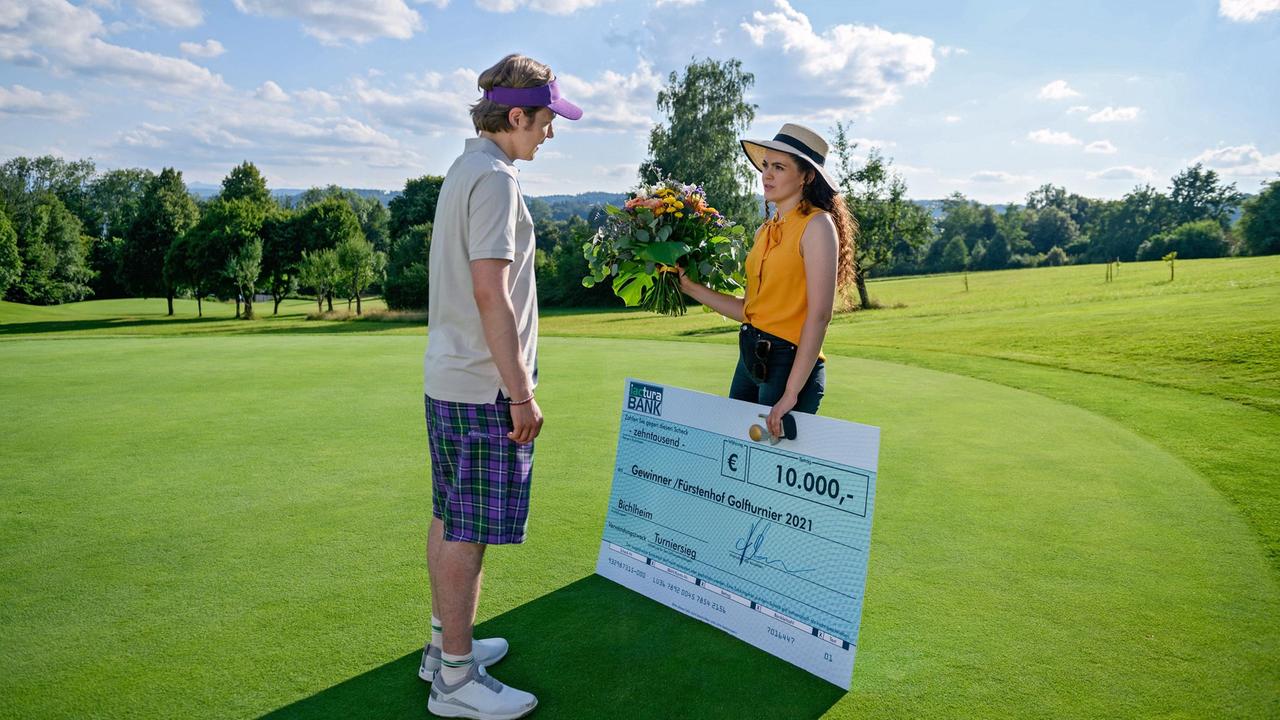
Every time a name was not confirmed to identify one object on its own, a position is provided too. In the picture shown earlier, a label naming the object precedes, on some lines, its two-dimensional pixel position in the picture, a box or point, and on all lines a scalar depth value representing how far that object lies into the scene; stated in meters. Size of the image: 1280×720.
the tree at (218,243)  42.47
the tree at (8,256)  44.03
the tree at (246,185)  56.94
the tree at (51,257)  49.78
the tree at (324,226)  46.34
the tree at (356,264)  43.50
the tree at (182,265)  43.47
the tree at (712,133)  39.47
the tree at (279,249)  45.91
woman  2.98
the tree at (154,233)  50.81
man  2.38
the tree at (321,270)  42.78
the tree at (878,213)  33.94
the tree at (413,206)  53.31
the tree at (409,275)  42.47
